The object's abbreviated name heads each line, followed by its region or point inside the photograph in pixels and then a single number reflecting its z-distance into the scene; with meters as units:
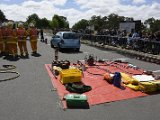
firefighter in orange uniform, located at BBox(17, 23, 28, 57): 8.47
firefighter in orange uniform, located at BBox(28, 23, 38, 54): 9.04
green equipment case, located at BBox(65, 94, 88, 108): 3.48
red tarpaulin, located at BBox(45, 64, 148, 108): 3.84
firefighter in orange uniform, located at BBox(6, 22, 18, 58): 8.21
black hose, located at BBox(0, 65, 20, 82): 5.55
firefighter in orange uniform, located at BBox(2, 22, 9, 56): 8.27
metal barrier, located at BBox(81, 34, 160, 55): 8.28
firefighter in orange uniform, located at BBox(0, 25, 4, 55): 8.37
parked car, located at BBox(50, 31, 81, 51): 10.34
